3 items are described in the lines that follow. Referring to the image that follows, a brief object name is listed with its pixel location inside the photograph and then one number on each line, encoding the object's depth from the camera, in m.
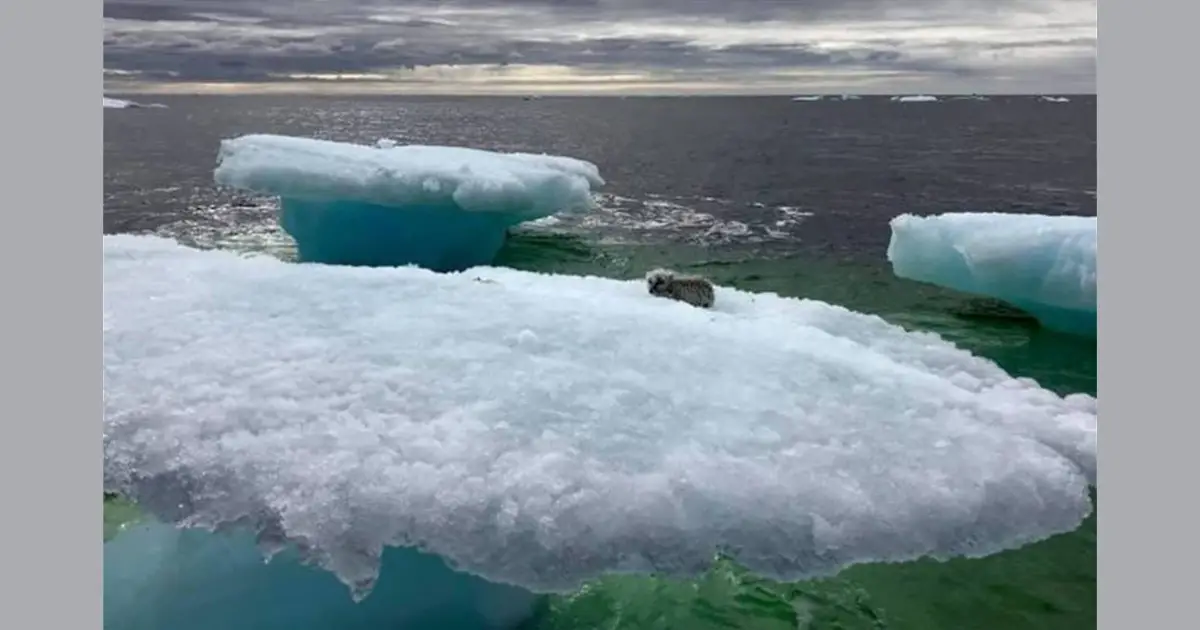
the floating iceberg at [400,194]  12.09
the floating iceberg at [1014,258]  10.12
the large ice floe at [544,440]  3.05
